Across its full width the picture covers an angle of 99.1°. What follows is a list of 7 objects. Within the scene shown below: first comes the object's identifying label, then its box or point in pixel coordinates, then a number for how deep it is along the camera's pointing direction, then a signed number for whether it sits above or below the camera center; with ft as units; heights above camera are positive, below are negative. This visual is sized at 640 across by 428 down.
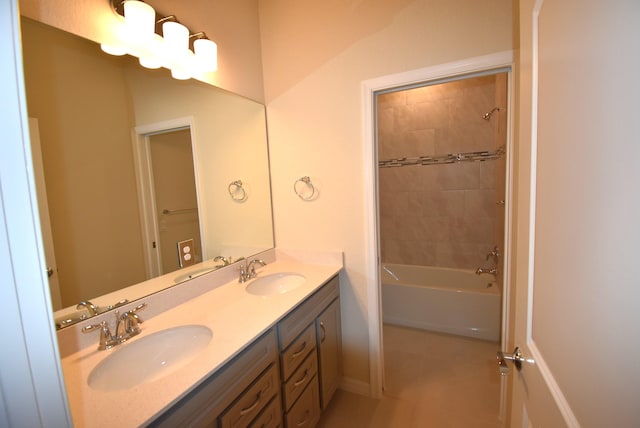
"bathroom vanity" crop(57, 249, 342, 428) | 2.57 -1.95
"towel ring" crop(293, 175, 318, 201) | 6.38 +0.06
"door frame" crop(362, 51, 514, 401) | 4.75 +0.15
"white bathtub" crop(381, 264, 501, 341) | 7.90 -3.73
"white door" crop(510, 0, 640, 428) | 1.20 -0.19
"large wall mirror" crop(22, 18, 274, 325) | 3.25 +0.45
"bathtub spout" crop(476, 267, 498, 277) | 9.16 -3.01
